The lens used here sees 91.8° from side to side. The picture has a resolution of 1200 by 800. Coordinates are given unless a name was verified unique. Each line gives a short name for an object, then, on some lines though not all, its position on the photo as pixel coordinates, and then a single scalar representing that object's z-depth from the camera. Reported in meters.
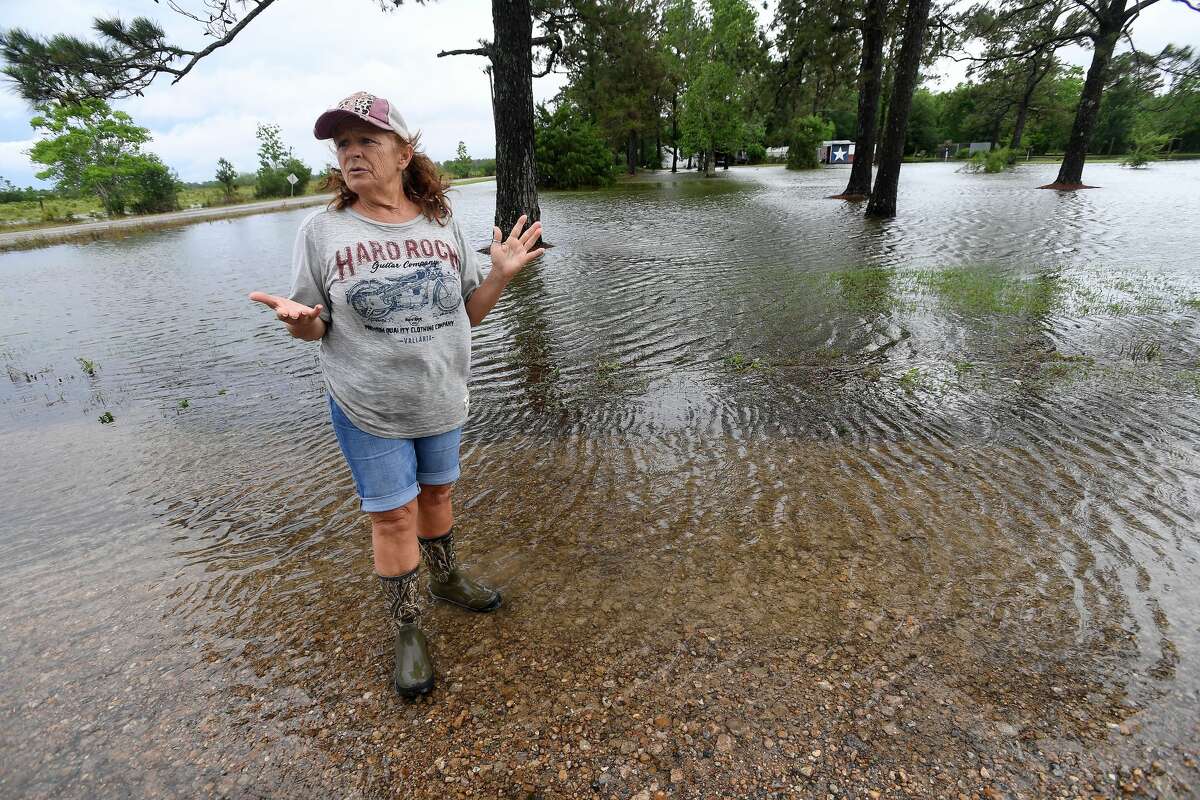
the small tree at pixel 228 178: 35.56
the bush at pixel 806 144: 43.22
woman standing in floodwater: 2.06
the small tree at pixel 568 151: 32.38
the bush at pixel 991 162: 31.30
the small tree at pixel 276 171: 39.22
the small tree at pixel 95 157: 31.59
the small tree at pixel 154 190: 31.69
